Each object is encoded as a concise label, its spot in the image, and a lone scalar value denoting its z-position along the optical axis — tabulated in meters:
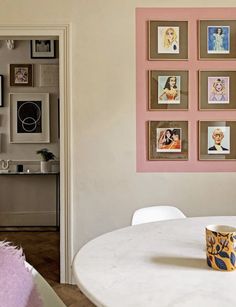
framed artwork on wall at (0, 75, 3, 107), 4.18
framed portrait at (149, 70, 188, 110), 2.52
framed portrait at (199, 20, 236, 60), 2.52
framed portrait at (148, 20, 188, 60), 2.52
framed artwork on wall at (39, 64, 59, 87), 4.22
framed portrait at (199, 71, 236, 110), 2.52
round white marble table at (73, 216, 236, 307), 0.72
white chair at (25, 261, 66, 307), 0.99
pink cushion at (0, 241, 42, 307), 0.77
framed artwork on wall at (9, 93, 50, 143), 4.21
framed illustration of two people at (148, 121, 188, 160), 2.53
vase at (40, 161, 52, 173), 4.05
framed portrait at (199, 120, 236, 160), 2.52
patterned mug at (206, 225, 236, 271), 0.87
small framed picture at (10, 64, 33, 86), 4.20
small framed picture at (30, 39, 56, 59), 4.20
